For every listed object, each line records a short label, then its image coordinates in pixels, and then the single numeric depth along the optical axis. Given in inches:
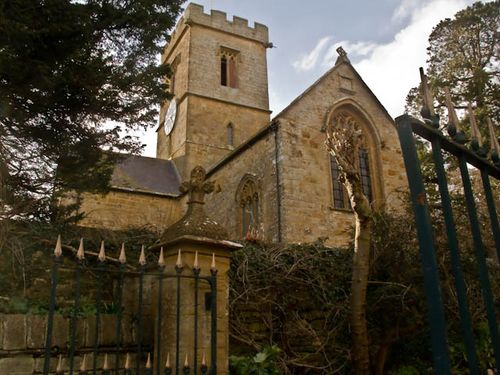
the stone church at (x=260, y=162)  494.9
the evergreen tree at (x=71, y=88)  227.8
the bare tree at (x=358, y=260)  239.5
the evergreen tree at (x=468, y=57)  625.3
